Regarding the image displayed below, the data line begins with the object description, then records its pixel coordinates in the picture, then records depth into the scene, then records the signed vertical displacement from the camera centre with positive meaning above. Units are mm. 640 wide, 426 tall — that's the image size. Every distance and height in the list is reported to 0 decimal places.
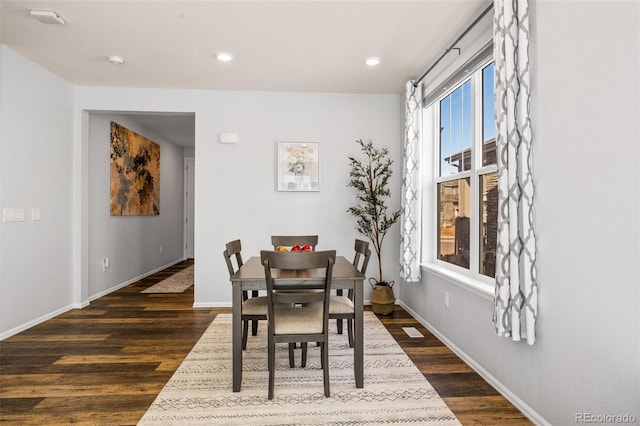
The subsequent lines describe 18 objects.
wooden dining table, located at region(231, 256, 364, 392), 2227 -494
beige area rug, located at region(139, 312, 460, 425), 1957 -1133
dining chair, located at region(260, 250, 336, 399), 2021 -541
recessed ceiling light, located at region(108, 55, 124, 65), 3331 +1435
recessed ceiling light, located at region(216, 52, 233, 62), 3241 +1431
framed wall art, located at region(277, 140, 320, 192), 4289 +561
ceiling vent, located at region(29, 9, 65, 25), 2549 +1420
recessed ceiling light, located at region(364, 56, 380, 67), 3318 +1435
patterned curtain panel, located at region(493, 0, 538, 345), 1873 +111
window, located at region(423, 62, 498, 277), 2670 +340
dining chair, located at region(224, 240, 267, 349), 2526 -696
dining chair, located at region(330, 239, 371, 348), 2438 -663
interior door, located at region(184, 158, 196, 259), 8305 +72
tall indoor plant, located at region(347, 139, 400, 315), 3965 +83
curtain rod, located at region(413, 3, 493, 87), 2447 +1375
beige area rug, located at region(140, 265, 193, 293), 5074 -1125
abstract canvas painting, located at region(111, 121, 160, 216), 5105 +594
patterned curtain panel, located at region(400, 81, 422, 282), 3613 +195
